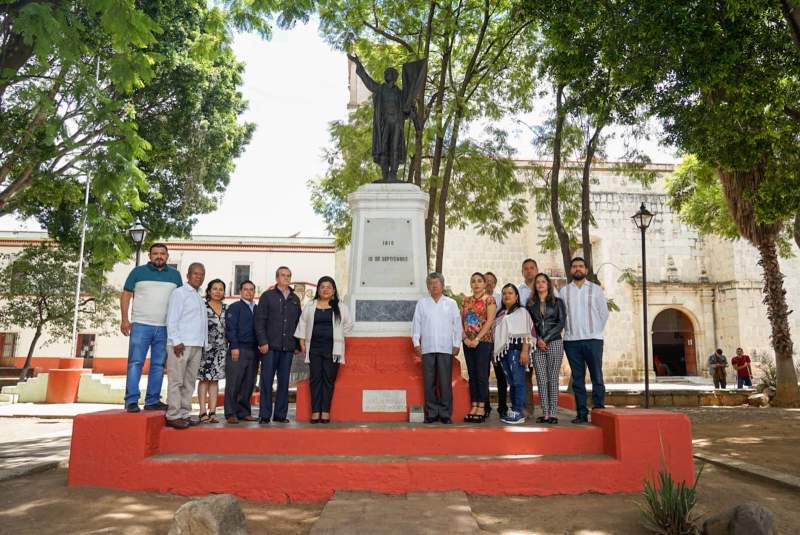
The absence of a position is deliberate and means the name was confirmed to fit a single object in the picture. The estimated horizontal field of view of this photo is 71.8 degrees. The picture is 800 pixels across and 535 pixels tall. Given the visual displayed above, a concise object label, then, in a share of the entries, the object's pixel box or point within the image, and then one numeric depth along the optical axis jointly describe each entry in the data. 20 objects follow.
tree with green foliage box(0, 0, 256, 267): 5.67
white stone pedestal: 6.23
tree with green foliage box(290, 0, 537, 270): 11.30
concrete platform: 4.45
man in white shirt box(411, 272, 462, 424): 5.38
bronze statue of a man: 7.04
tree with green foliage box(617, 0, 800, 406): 7.14
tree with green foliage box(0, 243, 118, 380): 18.08
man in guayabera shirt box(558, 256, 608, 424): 5.20
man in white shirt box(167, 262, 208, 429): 4.95
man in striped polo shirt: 5.04
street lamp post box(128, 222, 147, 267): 11.98
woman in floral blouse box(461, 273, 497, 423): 5.53
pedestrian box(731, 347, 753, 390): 17.08
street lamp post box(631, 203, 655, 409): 11.85
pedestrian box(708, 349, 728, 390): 16.66
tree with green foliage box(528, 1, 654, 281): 7.89
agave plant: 3.61
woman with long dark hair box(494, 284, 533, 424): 5.39
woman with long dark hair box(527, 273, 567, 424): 5.30
